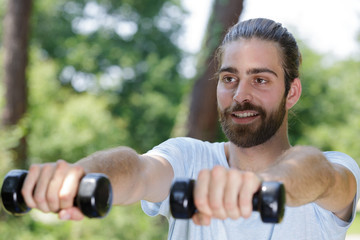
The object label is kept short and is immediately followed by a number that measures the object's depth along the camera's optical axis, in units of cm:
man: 111
